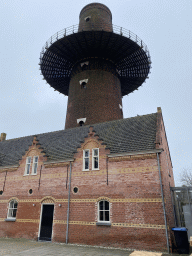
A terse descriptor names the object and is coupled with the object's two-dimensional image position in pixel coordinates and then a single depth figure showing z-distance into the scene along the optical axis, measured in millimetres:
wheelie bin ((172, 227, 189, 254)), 10602
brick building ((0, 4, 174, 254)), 11820
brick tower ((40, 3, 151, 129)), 23141
